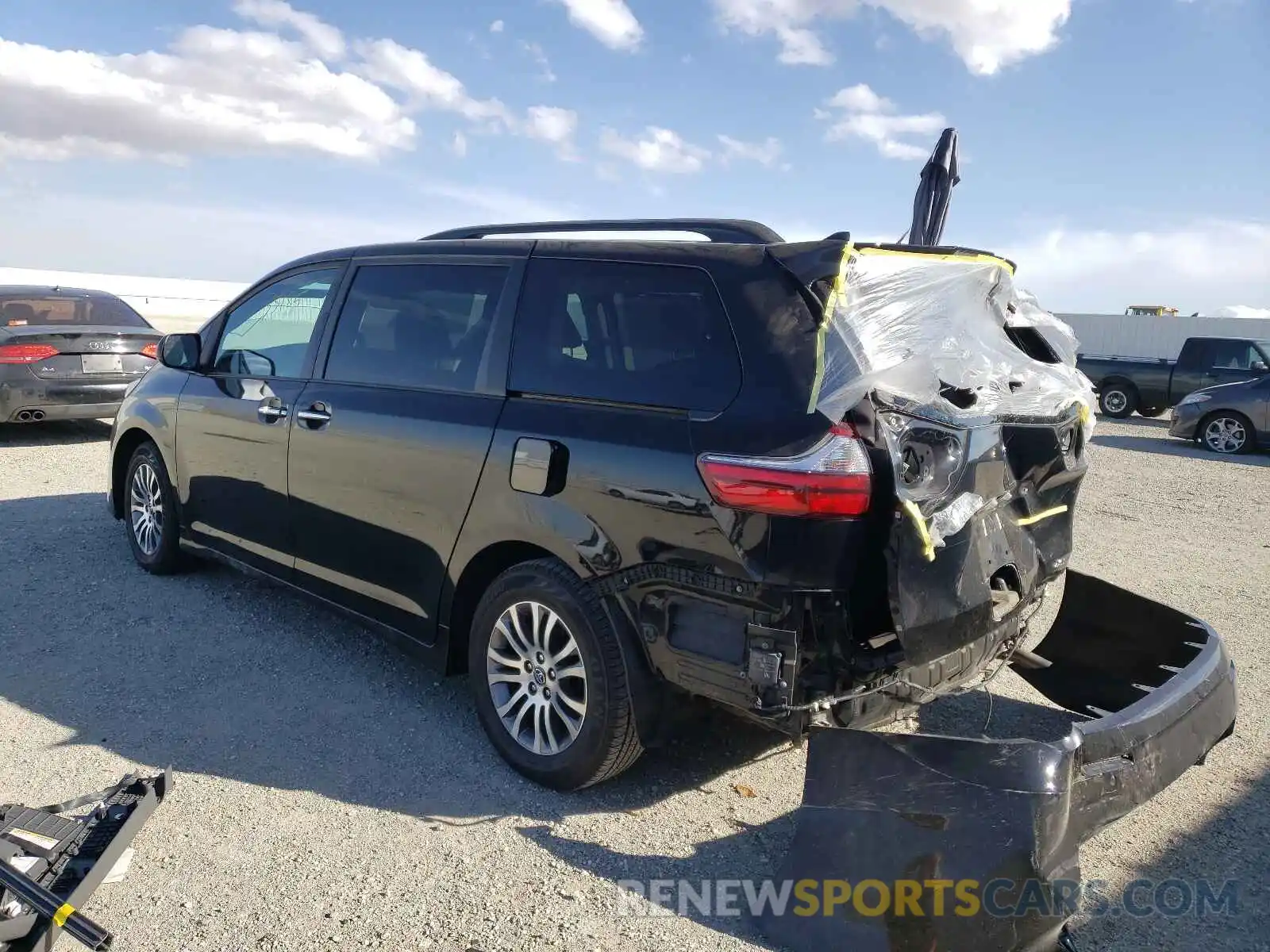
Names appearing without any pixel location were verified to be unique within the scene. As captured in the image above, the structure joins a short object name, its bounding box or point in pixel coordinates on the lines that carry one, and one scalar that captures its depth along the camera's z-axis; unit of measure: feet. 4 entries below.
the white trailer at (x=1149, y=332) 101.10
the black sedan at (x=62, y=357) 32.37
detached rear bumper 8.54
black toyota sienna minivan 9.55
